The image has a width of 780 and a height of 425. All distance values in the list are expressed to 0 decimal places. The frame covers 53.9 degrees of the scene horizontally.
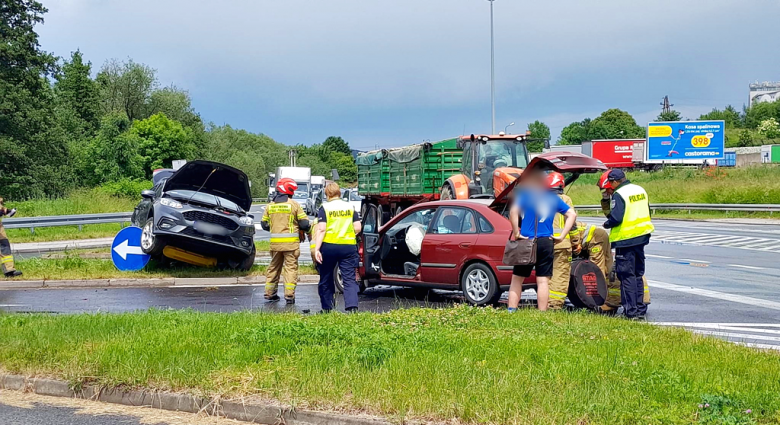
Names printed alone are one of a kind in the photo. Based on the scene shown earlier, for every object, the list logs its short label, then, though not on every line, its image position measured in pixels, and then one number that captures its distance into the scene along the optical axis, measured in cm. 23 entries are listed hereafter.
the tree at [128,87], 7550
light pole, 4275
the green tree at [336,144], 14588
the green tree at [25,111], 4275
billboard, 5966
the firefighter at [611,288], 1010
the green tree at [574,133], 13265
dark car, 1326
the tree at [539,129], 15291
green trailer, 2114
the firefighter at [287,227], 1105
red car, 1023
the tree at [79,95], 6769
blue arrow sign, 1364
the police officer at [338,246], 959
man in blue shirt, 892
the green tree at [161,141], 6975
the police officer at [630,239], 948
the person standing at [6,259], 1372
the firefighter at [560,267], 949
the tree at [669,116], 10894
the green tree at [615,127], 11650
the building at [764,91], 18144
